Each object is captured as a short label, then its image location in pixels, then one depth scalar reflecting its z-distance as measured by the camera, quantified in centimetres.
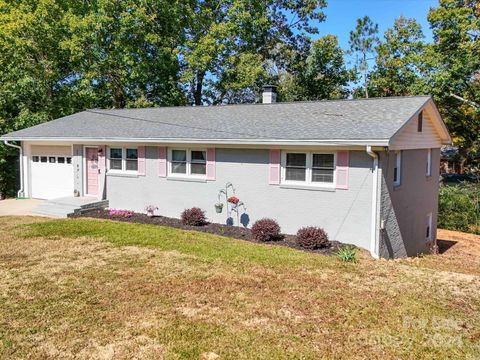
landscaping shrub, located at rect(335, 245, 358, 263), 894
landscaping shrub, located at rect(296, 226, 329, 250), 985
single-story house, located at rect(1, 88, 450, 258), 999
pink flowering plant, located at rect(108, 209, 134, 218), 1356
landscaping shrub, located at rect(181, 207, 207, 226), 1216
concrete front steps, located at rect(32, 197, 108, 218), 1408
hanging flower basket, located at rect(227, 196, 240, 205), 1184
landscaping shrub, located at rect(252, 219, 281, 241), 1062
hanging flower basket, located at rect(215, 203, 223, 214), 1219
